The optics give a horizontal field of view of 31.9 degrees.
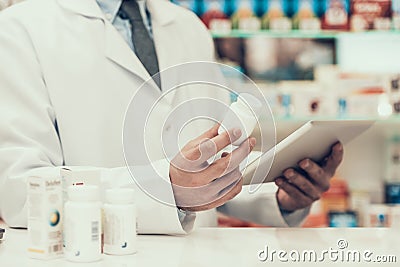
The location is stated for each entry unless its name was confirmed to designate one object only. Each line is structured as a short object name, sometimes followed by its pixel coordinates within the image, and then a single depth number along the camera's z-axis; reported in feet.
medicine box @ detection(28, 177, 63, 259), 3.95
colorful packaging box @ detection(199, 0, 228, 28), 10.91
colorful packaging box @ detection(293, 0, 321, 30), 11.10
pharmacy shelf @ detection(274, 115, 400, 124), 10.85
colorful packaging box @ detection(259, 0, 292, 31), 11.05
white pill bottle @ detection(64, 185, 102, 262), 3.84
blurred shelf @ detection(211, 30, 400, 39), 11.02
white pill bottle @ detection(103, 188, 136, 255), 4.00
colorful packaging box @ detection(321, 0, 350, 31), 11.08
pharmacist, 5.21
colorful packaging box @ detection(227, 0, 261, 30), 10.99
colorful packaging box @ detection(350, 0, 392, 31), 11.09
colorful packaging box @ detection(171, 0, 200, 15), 11.02
